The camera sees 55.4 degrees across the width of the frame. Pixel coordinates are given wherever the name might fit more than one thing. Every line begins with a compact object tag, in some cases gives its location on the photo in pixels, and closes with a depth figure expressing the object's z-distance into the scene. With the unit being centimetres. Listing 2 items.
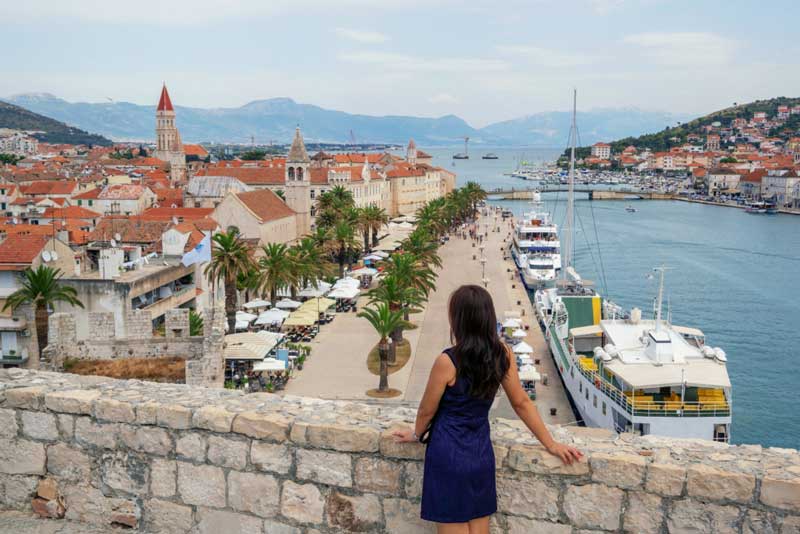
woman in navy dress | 411
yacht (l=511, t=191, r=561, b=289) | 6112
